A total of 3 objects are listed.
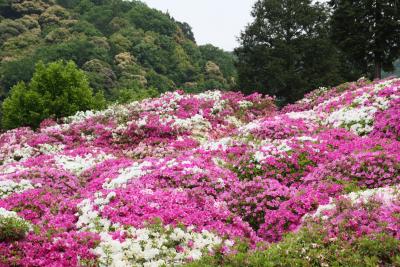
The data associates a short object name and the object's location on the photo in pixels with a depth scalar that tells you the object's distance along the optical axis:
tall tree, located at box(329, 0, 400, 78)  36.69
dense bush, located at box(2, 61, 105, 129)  34.12
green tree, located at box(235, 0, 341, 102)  46.66
